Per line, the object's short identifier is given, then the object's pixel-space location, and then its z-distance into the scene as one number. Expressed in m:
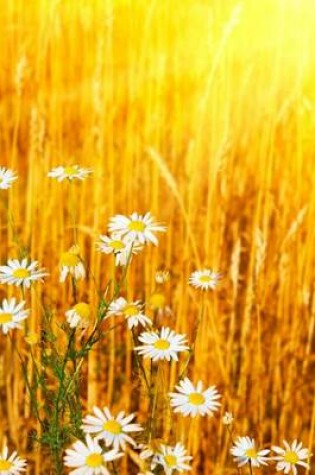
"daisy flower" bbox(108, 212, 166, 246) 1.00
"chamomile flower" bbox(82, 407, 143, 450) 0.89
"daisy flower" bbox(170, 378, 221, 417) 0.95
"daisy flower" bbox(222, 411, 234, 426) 0.98
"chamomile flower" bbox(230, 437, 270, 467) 0.96
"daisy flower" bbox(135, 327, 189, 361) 0.96
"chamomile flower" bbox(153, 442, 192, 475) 0.90
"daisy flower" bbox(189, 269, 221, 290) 1.03
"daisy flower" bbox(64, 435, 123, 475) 0.86
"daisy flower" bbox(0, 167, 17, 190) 1.02
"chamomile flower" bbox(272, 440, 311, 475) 1.00
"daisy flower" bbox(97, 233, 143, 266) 0.99
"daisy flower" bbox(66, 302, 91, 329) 0.94
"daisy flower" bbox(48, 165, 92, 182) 1.04
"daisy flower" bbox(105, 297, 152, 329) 0.98
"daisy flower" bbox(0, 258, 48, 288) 0.97
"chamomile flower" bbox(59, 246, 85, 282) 0.99
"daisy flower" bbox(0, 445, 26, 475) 0.94
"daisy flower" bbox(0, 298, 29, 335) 0.96
